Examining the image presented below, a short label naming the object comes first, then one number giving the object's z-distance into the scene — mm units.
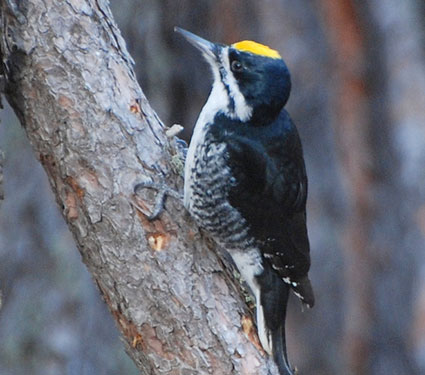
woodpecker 6746
